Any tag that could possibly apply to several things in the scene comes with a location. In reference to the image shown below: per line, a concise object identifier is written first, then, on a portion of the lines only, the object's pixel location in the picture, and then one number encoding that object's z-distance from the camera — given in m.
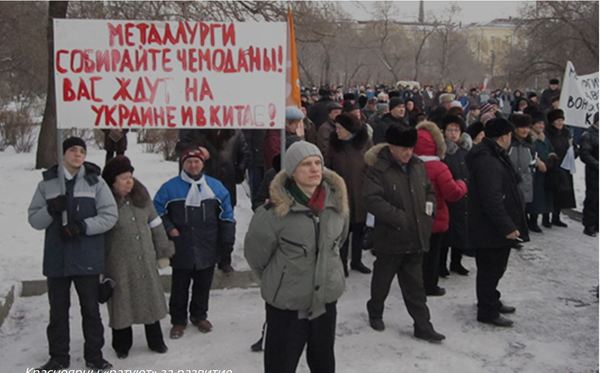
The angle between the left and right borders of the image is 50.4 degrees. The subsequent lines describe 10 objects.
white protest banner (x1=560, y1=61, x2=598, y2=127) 9.49
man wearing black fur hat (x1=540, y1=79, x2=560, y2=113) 15.05
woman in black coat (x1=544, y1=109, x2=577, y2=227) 8.79
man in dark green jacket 5.16
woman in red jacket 5.83
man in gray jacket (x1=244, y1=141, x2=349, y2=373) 3.69
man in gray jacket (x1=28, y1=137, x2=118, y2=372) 4.46
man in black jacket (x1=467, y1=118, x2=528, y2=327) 5.37
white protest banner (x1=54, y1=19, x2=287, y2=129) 4.64
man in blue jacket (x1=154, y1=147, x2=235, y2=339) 5.14
